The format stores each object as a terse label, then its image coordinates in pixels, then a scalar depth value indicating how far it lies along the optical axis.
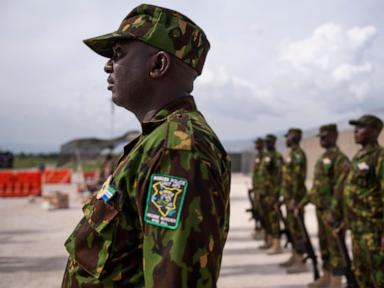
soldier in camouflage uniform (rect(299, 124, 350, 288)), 5.29
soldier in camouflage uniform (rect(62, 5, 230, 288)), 1.12
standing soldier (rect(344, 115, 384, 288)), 4.27
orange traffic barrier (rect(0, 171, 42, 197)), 17.16
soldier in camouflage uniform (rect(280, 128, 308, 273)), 6.63
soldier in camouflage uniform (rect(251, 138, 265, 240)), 8.77
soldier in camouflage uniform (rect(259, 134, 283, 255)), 7.92
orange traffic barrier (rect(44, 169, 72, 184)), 24.98
